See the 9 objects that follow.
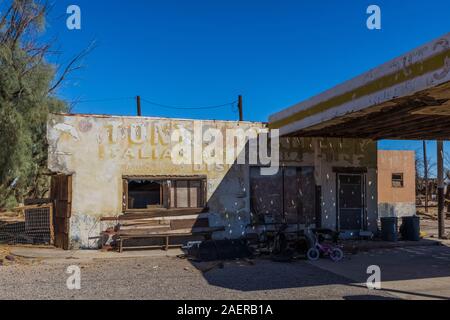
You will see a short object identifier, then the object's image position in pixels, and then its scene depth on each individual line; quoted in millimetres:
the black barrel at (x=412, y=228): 14688
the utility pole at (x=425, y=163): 32216
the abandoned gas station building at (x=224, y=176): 12812
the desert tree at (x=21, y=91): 12586
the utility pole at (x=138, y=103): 23728
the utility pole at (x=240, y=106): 23042
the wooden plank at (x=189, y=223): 13722
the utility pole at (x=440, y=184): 15617
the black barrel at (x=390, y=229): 14609
